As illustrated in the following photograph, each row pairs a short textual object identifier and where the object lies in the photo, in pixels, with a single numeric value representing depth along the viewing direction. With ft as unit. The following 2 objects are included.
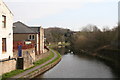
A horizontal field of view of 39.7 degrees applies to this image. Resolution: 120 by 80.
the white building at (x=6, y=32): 52.16
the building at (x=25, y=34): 92.02
